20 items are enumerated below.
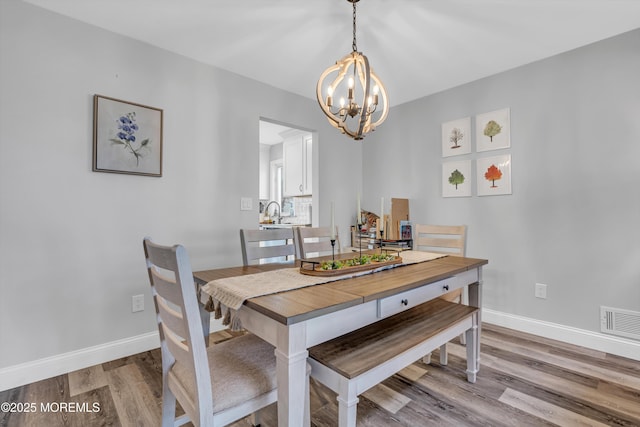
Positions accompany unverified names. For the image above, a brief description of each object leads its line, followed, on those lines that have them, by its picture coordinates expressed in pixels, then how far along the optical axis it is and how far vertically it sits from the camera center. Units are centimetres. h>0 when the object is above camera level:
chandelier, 178 +74
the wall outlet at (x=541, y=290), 258 -67
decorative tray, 148 -28
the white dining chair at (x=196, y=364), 92 -60
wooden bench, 110 -60
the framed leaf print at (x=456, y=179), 305 +37
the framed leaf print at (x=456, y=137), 306 +81
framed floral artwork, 210 +58
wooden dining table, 97 -37
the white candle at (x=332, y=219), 151 -3
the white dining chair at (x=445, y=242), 218 -23
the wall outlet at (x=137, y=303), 226 -68
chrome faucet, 574 +13
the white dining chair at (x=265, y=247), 197 -23
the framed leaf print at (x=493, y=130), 279 +81
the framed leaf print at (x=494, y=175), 279 +38
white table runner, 117 -31
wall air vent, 216 -81
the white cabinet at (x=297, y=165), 430 +75
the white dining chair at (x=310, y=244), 221 -22
